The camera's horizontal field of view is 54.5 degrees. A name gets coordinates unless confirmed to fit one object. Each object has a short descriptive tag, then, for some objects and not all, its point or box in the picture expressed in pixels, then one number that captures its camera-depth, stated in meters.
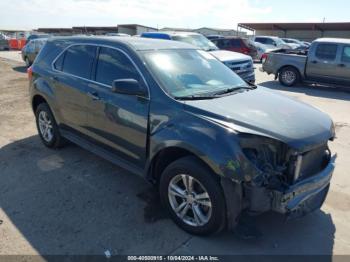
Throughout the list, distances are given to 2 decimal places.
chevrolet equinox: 2.99
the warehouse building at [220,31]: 54.81
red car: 21.07
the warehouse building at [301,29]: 44.22
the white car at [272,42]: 27.16
